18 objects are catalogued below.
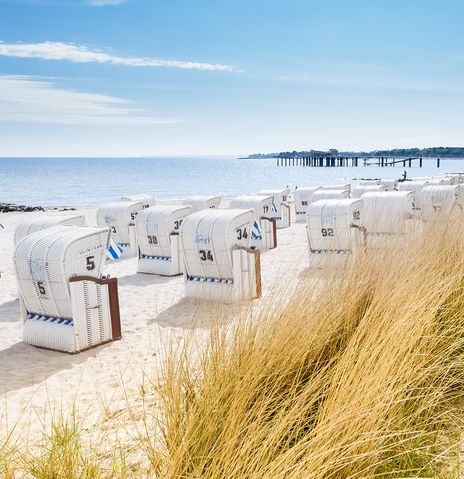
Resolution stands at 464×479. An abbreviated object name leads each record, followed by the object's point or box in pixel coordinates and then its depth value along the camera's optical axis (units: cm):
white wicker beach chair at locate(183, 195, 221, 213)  1817
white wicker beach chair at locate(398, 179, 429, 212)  2021
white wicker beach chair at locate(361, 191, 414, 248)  1260
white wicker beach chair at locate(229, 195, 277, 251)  1595
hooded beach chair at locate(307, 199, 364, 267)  1206
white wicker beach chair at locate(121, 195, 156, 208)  2000
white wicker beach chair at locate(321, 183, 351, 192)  2527
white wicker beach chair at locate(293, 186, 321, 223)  2327
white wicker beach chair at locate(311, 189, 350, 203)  1775
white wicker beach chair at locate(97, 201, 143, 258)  1588
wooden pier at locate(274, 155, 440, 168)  11106
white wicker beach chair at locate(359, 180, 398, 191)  2778
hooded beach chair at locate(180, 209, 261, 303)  949
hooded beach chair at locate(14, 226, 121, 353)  713
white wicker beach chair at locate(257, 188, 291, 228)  2105
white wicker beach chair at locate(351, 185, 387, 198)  2220
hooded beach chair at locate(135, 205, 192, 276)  1230
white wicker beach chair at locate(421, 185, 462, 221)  1672
